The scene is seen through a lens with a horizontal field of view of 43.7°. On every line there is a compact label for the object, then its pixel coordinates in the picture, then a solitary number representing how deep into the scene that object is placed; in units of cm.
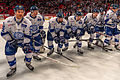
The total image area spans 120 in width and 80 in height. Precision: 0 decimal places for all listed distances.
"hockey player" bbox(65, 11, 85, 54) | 449
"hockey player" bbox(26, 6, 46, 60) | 390
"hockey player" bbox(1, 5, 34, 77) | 296
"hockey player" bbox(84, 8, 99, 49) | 498
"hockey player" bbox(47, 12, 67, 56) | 412
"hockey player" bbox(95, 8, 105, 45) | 542
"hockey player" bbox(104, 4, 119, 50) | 488
